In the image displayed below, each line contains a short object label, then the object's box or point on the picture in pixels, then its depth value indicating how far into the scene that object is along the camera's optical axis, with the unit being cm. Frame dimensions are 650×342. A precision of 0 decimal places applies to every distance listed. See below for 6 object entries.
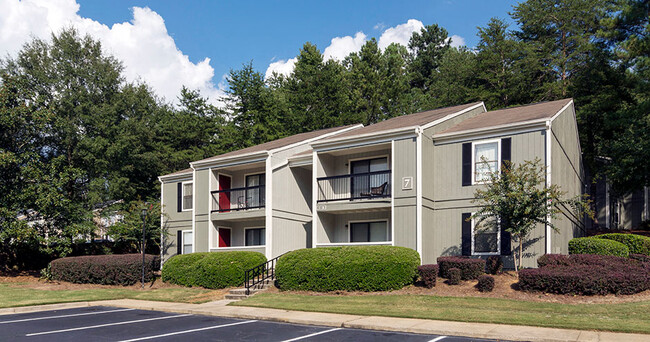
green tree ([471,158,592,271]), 1686
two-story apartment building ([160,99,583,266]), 1939
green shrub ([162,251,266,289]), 2089
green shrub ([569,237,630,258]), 1872
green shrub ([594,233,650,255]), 2153
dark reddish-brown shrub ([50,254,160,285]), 2348
